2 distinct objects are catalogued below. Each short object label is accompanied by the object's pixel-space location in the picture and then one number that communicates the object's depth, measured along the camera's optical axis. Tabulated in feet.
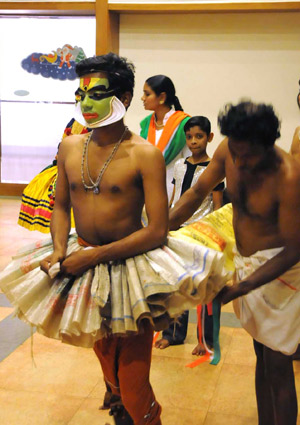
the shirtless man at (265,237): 6.94
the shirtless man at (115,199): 7.18
